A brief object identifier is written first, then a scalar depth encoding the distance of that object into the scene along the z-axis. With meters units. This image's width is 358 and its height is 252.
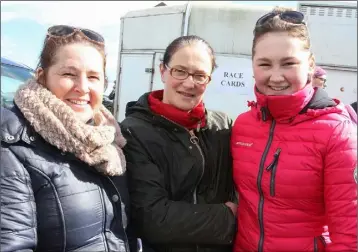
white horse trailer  5.62
